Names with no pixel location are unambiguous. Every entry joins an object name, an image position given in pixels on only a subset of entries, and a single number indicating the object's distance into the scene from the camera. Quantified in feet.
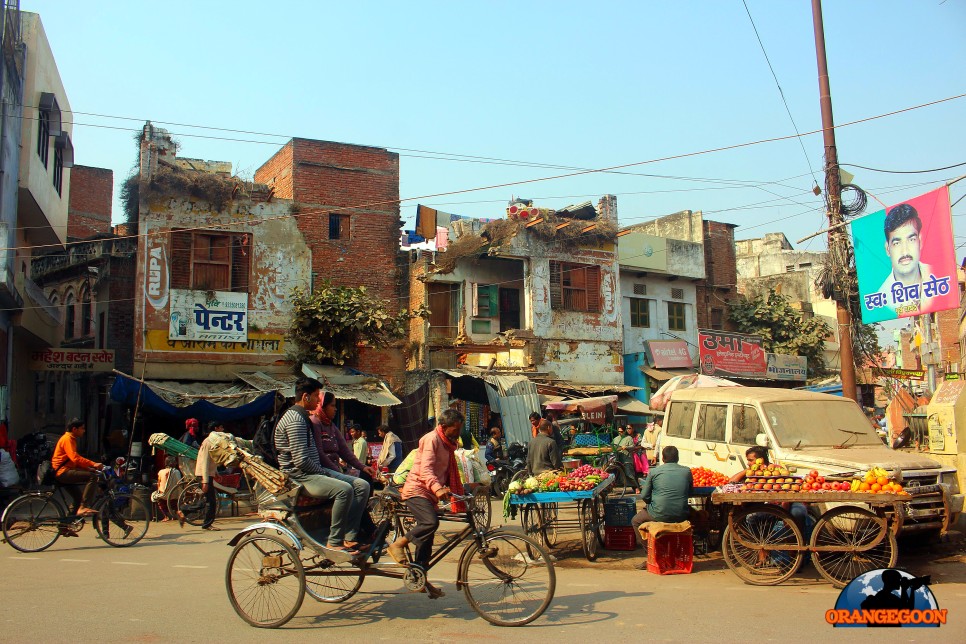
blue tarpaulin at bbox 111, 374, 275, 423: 58.23
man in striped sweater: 22.17
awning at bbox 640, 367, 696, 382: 95.14
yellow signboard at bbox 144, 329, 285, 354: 68.39
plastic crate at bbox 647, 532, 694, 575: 29.07
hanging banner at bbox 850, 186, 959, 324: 39.34
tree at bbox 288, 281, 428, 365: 70.18
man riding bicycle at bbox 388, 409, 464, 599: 21.93
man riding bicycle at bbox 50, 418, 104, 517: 36.29
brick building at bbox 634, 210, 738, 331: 110.01
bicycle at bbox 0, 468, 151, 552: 34.10
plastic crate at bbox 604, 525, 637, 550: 33.81
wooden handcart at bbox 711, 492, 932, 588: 25.96
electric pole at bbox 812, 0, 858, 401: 46.68
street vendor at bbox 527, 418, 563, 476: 37.88
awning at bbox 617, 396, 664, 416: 86.38
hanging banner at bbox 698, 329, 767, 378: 99.55
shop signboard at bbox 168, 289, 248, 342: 69.36
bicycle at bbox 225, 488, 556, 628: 21.24
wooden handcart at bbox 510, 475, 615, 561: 30.40
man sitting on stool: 29.04
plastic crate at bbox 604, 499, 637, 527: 33.73
